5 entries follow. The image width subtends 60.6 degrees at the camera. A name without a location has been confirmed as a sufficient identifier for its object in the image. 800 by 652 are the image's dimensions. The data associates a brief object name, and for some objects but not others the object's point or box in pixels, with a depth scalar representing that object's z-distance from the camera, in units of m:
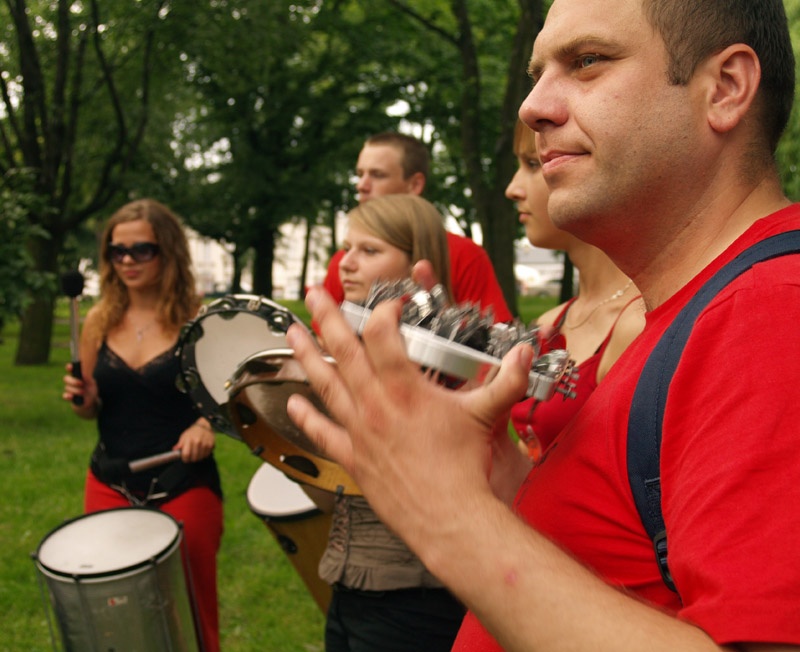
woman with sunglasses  3.50
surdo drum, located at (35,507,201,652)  2.68
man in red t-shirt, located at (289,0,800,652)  0.76
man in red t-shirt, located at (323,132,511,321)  4.91
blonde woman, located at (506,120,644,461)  2.19
